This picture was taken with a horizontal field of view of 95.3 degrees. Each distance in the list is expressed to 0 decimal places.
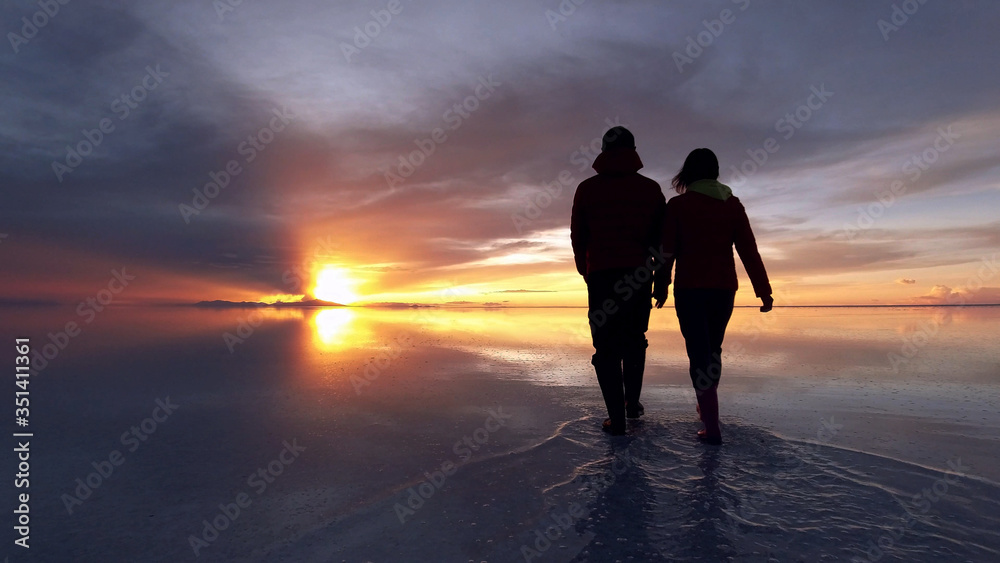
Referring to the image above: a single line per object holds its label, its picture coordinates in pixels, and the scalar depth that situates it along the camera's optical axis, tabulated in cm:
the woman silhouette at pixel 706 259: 388
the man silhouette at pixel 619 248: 400
